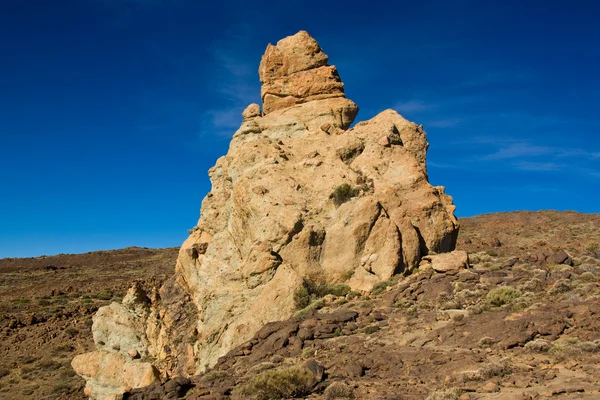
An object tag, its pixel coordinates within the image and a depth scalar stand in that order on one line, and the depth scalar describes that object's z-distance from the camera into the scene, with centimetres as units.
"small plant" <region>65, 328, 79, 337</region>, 3081
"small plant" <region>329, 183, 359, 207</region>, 1722
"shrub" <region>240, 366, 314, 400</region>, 970
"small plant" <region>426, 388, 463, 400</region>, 816
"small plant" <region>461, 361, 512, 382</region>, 904
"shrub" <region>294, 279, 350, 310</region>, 1477
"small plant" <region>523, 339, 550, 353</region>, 1005
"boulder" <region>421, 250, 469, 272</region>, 1587
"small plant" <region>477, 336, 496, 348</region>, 1069
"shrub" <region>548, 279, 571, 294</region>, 1352
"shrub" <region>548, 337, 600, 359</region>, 949
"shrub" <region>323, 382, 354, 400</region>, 932
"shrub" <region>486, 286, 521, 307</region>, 1336
